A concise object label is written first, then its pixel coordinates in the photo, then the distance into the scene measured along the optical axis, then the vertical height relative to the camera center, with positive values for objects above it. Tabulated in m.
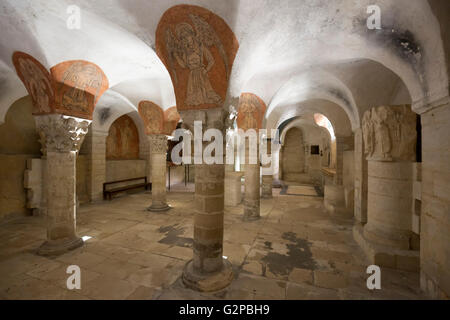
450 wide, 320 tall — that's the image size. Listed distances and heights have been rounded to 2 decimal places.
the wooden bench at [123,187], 9.17 -1.43
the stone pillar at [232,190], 8.35 -1.30
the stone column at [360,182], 5.49 -0.66
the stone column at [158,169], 7.58 -0.38
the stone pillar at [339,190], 6.99 -1.18
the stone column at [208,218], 3.21 -0.97
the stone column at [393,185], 3.70 -0.50
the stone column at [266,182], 10.09 -1.16
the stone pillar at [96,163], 8.84 -0.17
